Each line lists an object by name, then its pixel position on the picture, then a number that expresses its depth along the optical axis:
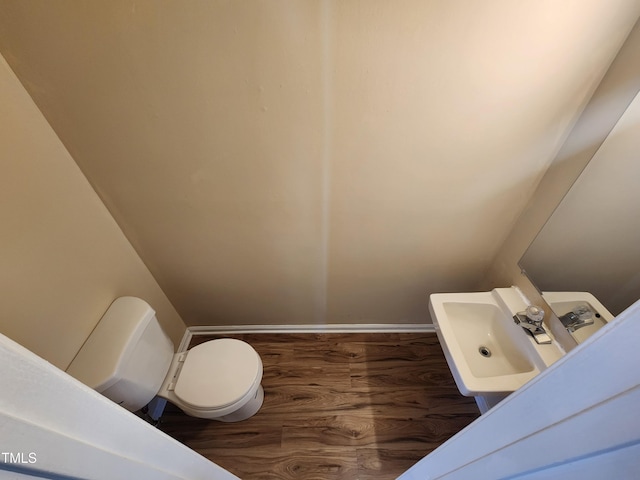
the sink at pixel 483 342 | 0.99
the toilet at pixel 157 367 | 1.02
